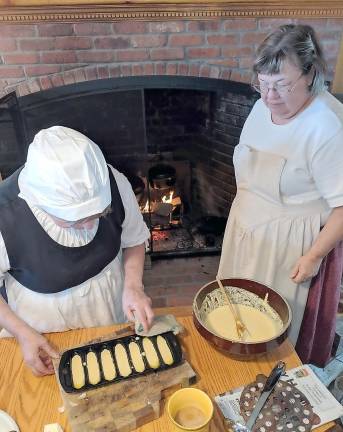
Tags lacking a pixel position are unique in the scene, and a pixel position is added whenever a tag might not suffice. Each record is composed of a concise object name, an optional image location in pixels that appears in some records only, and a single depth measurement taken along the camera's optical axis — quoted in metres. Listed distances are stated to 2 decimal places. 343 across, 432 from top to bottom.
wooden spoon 1.02
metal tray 0.87
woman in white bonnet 0.93
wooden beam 1.69
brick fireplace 1.79
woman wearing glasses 1.20
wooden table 0.85
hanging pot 2.50
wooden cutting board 0.80
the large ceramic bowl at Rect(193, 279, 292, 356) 0.92
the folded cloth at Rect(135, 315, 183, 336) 0.99
